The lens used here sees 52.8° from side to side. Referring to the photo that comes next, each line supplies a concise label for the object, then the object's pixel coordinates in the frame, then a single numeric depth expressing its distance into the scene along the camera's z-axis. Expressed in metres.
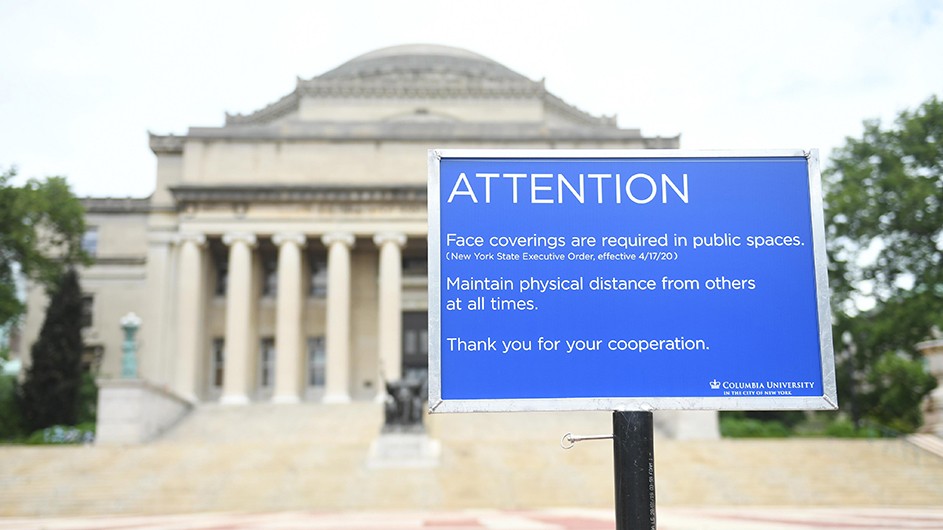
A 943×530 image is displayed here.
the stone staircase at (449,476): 23.23
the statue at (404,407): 28.08
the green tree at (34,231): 38.72
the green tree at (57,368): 39.22
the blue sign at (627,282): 4.31
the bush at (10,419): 39.31
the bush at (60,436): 33.94
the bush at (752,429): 36.56
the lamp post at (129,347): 35.31
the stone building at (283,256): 44.59
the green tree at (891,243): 37.16
